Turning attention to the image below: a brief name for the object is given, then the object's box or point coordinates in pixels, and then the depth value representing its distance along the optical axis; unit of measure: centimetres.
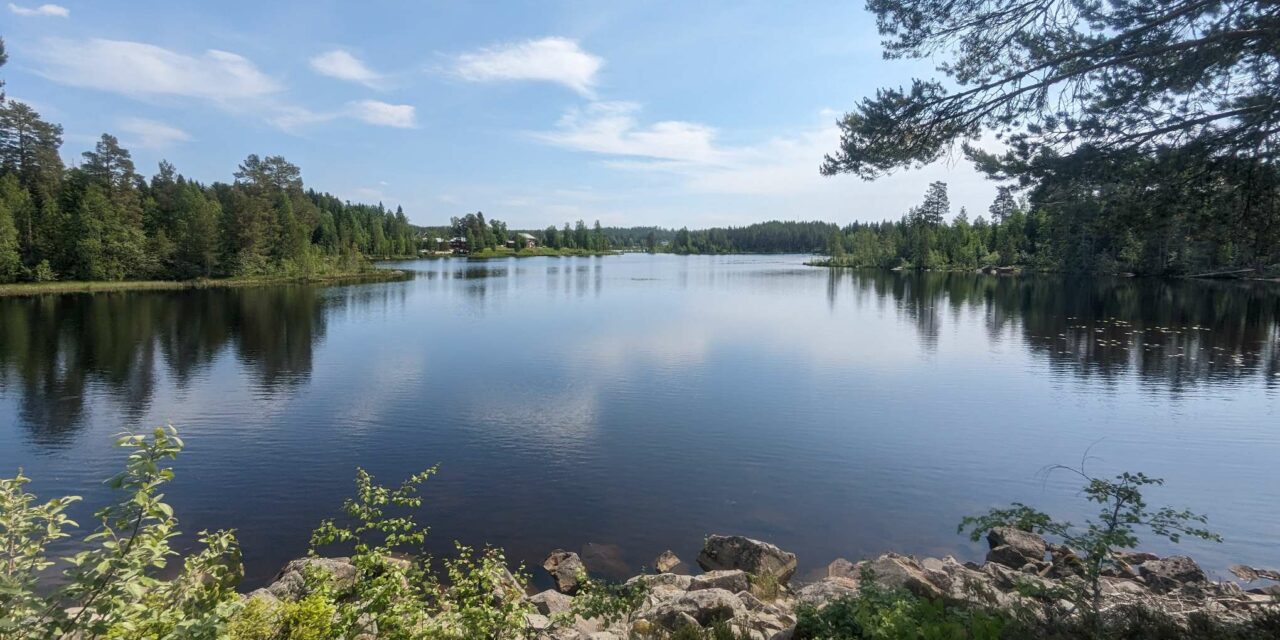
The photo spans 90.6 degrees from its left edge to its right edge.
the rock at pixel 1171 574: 961
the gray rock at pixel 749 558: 1051
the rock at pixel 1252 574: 1031
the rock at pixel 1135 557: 1086
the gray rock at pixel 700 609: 764
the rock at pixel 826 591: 801
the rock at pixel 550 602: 879
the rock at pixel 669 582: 952
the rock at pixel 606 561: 1071
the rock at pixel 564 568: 1010
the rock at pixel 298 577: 803
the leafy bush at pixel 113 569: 343
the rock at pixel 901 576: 798
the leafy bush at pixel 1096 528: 641
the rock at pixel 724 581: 964
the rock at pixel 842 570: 1030
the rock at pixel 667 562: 1083
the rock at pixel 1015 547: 1097
